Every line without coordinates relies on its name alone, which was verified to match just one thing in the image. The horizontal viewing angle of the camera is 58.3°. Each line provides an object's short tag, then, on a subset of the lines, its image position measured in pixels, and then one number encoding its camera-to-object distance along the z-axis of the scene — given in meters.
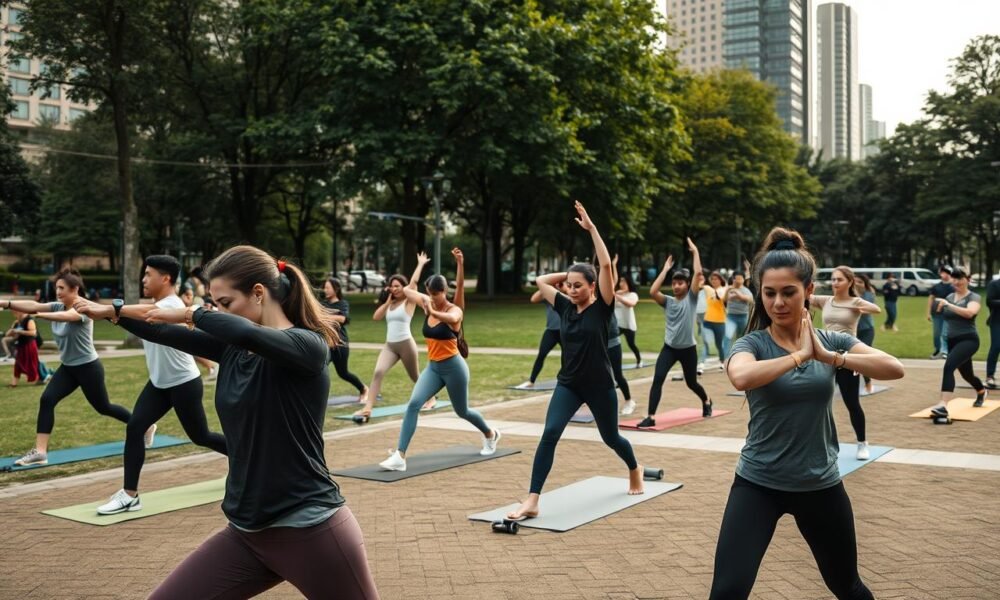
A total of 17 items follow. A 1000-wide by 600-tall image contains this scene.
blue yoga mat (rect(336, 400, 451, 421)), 12.32
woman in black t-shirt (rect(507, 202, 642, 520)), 6.76
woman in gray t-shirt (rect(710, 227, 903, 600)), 3.56
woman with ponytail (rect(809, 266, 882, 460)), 9.76
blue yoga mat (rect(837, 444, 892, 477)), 8.40
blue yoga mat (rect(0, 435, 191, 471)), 9.16
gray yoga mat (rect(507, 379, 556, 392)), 14.88
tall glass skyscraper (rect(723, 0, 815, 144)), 159.88
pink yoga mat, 11.17
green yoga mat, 6.92
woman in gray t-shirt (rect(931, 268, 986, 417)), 11.29
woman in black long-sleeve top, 3.13
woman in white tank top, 11.56
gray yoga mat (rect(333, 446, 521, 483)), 8.41
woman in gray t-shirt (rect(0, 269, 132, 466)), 8.55
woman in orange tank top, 8.85
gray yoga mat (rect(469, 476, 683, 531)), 6.74
